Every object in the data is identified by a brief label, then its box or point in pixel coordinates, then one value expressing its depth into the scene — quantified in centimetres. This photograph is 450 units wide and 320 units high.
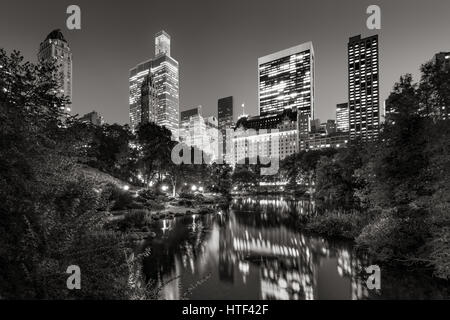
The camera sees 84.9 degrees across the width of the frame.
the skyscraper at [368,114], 19325
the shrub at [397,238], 1240
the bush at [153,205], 3330
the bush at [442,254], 978
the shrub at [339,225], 1915
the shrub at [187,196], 4902
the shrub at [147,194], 3796
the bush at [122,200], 2802
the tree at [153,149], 4834
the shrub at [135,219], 2132
